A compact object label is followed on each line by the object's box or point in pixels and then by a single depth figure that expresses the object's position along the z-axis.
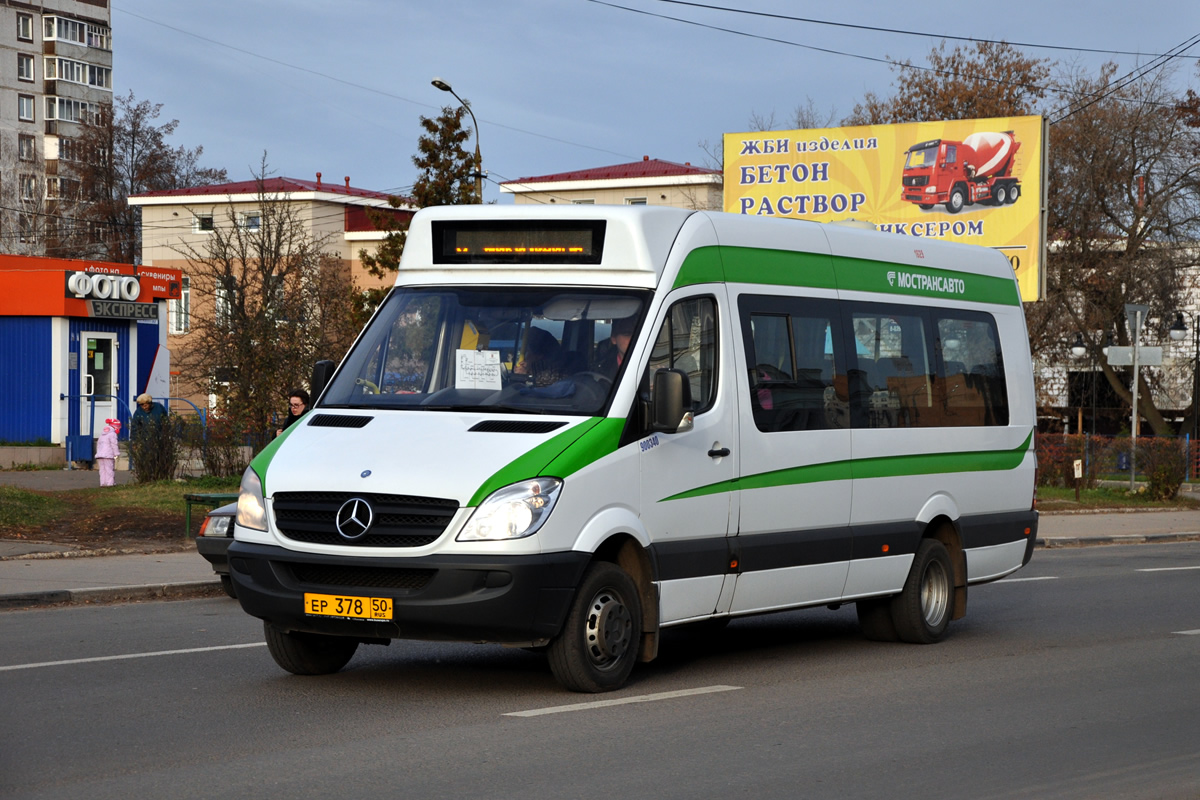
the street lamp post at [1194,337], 45.34
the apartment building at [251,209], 68.94
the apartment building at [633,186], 66.69
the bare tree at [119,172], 79.44
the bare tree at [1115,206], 49.16
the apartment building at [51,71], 101.44
